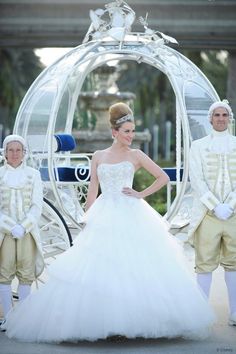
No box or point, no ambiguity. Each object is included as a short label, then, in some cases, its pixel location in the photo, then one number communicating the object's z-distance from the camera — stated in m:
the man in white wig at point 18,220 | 8.02
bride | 7.24
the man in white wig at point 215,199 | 8.09
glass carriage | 10.27
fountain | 23.13
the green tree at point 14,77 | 58.80
